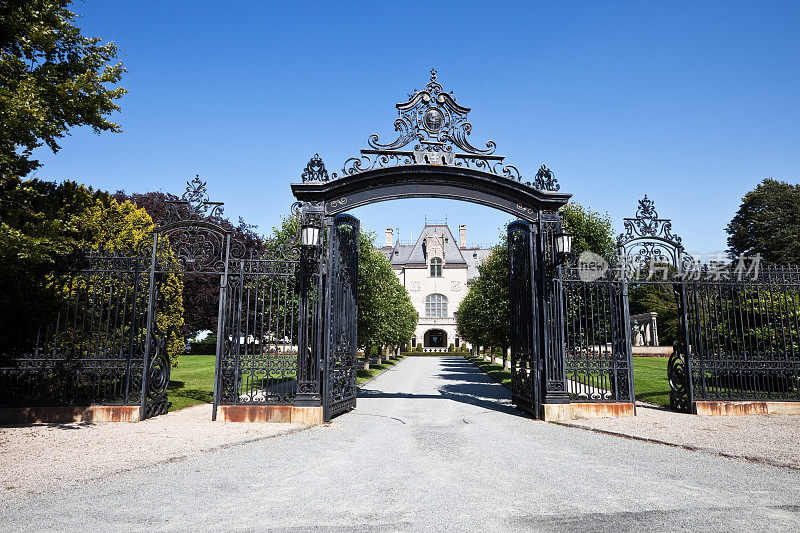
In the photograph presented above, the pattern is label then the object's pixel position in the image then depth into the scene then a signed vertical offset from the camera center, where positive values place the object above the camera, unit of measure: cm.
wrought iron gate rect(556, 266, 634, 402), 908 -47
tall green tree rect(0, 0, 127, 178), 686 +402
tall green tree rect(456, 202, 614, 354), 1442 +235
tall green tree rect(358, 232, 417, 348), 1909 +137
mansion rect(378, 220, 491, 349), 5912 +588
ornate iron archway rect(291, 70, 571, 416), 926 +293
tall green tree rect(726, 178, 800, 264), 3052 +784
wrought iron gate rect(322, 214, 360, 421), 884 +28
